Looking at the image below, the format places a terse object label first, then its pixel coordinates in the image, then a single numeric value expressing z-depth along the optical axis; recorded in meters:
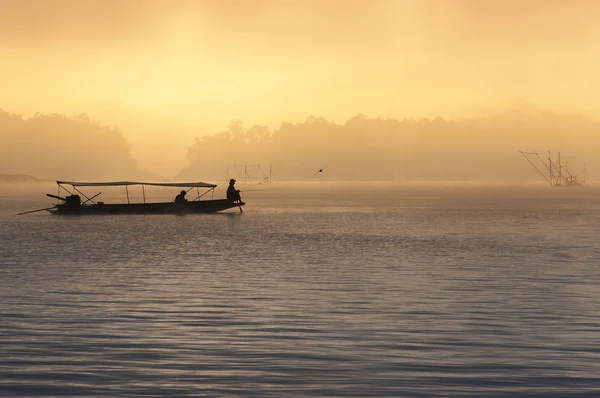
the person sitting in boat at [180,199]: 126.14
